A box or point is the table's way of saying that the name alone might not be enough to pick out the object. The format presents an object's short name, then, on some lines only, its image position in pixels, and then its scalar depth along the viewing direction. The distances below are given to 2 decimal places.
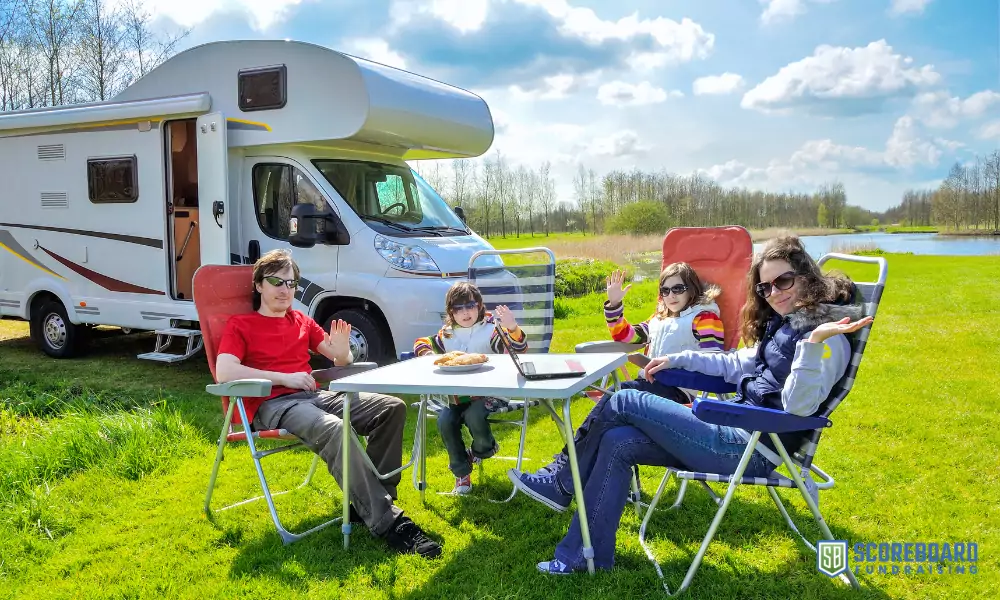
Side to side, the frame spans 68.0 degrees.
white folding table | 2.85
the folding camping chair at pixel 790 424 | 2.54
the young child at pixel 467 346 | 3.84
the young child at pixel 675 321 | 3.85
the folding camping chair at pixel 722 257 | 4.34
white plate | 3.29
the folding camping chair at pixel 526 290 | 4.86
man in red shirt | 3.28
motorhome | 6.02
